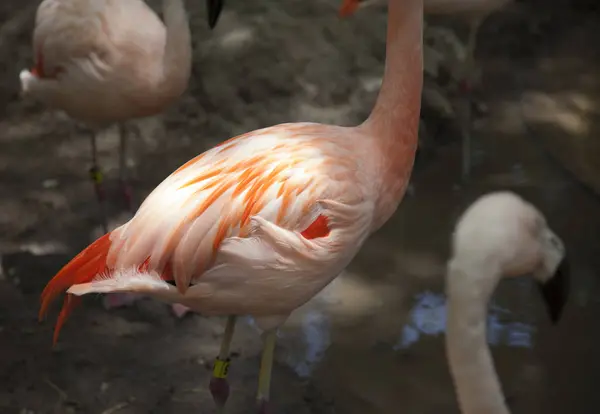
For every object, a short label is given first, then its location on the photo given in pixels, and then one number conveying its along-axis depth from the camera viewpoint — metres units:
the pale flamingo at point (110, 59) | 4.36
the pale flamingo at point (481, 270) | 3.73
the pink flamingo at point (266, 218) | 3.90
